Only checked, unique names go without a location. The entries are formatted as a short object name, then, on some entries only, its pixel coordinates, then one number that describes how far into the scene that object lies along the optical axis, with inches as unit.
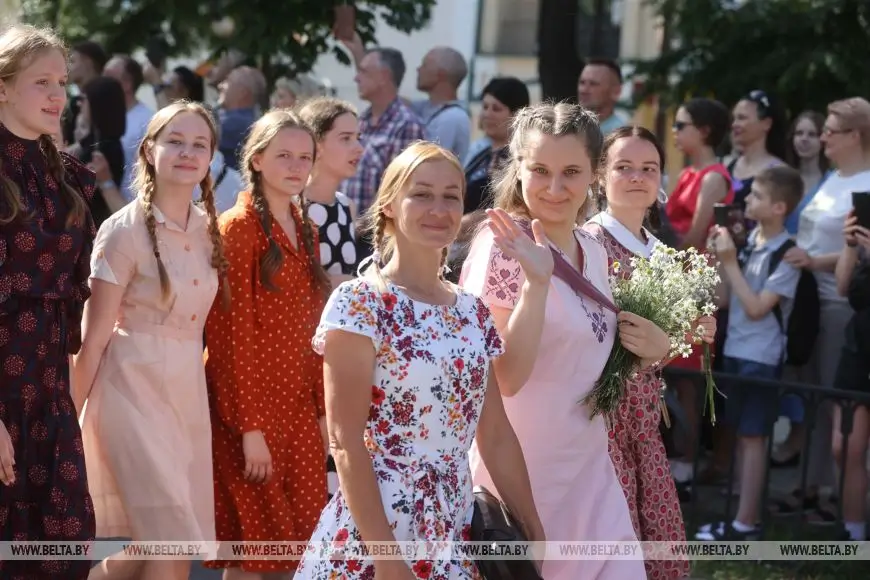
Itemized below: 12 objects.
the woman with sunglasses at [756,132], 660.9
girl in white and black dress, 489.2
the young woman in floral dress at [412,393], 290.2
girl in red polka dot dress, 418.0
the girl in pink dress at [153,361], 389.4
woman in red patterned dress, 377.2
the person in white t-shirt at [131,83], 768.4
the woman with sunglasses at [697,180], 633.7
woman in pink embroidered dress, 342.9
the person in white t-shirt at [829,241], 596.3
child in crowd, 595.2
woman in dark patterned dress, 350.6
